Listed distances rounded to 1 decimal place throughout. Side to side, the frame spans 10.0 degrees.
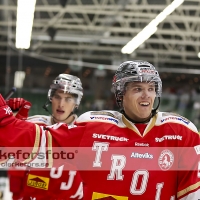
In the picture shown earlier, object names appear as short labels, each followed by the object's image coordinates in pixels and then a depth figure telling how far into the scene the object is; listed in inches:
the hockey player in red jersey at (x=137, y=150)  195.5
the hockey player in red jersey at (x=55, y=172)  237.1
